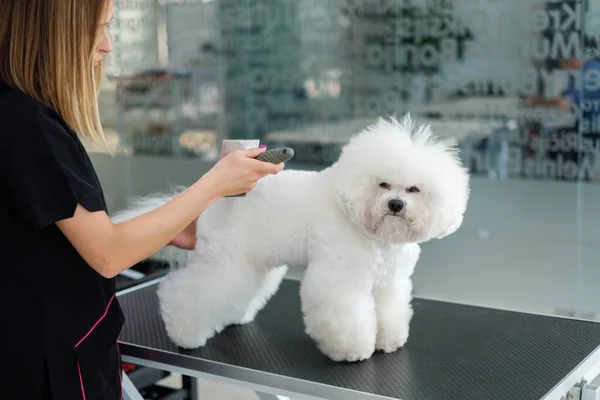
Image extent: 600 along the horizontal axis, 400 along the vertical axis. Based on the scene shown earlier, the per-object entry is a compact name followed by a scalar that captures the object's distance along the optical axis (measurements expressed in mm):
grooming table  1456
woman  1117
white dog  1484
